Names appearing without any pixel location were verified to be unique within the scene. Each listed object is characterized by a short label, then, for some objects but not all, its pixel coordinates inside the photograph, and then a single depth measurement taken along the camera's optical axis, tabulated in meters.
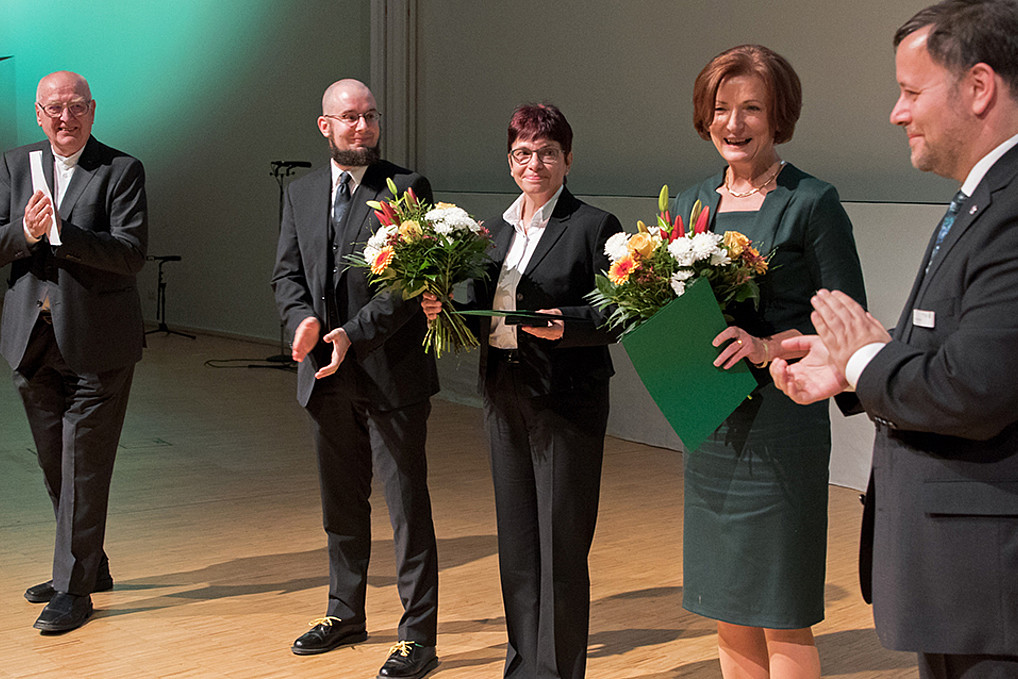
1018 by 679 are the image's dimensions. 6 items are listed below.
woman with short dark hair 3.17
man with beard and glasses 3.66
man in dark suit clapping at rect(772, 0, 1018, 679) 1.67
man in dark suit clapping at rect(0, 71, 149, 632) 3.97
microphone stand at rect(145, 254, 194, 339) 13.05
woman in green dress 2.65
